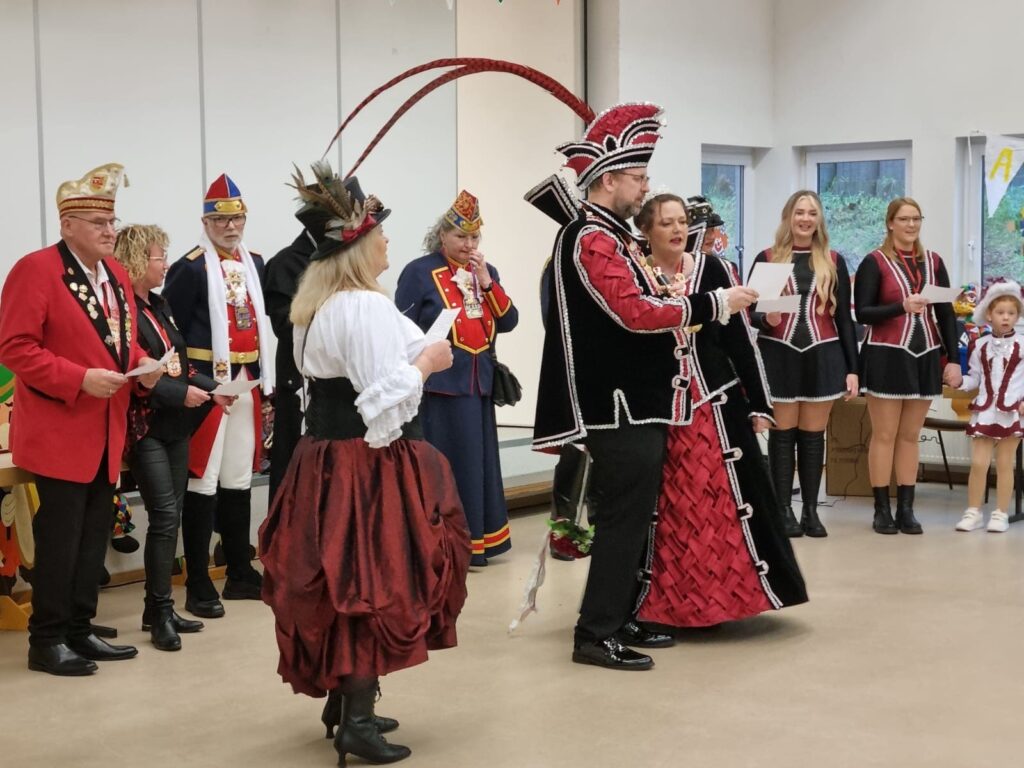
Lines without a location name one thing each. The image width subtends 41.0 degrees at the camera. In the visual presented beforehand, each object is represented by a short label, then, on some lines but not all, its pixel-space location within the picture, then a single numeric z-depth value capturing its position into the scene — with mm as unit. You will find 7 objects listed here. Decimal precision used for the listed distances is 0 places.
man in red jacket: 4309
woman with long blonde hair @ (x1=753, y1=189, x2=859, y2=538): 6559
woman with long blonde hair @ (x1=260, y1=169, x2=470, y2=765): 3393
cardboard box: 7844
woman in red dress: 4637
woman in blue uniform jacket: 6020
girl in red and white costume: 6754
